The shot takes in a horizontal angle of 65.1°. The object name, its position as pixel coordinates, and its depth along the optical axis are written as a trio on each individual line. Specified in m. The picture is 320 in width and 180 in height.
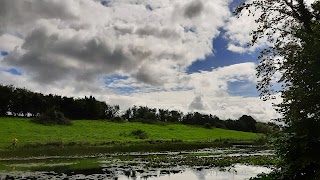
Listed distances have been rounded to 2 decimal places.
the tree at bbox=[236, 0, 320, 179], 11.79
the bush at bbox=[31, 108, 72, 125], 71.08
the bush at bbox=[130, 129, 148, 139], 67.81
